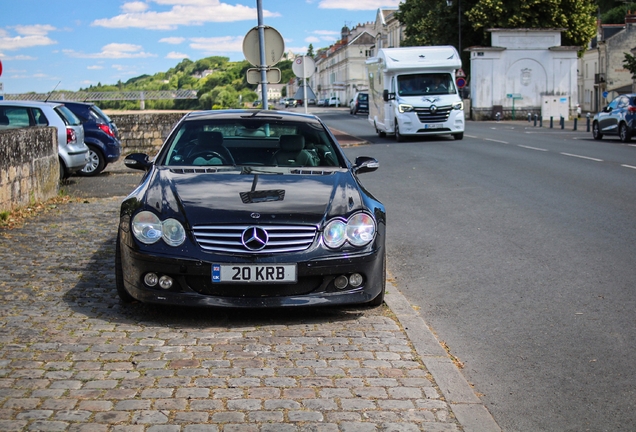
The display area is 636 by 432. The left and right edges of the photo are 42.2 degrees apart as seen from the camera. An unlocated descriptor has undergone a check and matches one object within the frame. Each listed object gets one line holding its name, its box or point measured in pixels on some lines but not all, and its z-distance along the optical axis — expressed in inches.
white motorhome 1080.2
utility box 2237.9
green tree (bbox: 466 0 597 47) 2300.7
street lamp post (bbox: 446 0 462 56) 2262.9
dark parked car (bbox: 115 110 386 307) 216.7
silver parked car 615.2
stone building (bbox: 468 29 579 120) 2242.9
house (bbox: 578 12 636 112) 3240.7
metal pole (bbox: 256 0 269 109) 593.0
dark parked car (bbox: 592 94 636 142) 1089.4
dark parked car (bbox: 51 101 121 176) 723.4
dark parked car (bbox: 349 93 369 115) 2896.2
